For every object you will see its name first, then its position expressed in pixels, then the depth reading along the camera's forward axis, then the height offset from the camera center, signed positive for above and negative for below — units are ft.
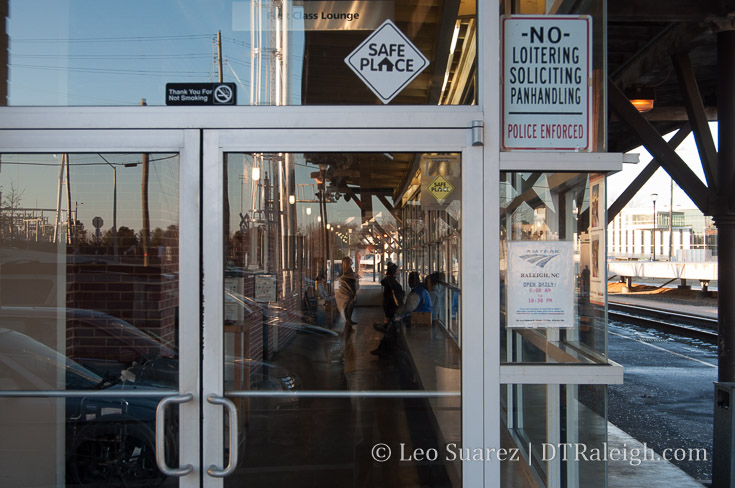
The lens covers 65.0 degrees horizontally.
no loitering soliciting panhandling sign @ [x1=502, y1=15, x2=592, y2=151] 7.85 +2.27
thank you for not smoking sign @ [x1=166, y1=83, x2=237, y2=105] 8.06 +2.16
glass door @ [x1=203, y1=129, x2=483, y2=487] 7.84 -1.15
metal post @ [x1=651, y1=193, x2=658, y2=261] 153.48 +12.92
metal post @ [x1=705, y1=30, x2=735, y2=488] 18.39 +1.20
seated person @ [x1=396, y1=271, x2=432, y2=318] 11.51 -1.10
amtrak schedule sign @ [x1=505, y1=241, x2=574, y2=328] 7.76 -0.55
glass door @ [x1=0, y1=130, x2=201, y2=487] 7.92 -0.97
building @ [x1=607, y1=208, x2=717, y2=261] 217.56 +6.72
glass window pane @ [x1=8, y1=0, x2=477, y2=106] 8.10 +2.85
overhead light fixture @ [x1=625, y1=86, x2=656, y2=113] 27.09 +7.17
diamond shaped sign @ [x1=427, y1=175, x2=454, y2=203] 8.43 +0.89
